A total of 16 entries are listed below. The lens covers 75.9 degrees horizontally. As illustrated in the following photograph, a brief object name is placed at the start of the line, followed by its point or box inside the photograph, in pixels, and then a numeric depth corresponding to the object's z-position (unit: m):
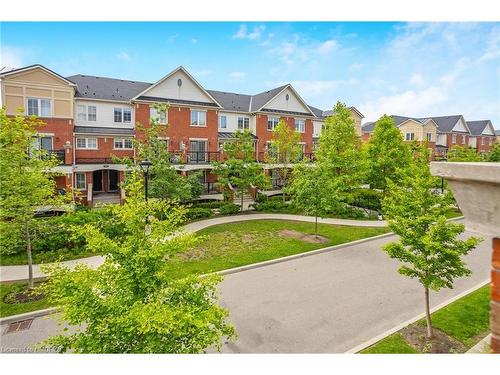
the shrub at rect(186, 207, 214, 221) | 18.89
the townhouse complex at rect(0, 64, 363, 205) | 20.11
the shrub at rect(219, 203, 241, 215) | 20.22
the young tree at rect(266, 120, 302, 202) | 24.14
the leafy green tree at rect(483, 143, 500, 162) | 29.61
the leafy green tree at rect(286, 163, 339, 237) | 15.30
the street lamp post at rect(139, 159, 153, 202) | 11.16
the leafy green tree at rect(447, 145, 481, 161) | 24.84
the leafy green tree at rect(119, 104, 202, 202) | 16.72
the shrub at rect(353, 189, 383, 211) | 22.42
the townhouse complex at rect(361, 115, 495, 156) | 40.78
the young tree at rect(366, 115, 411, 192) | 22.00
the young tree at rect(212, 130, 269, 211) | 19.90
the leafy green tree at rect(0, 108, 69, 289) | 8.70
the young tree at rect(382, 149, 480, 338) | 7.23
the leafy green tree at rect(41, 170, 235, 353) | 4.05
